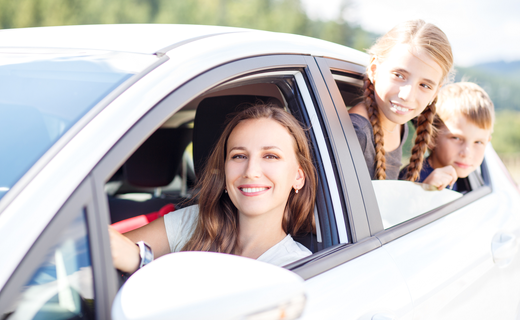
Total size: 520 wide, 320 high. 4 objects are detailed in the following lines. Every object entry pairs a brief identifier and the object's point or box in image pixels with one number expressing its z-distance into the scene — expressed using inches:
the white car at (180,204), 29.0
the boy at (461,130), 89.2
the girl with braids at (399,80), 72.4
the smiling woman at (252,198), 58.9
